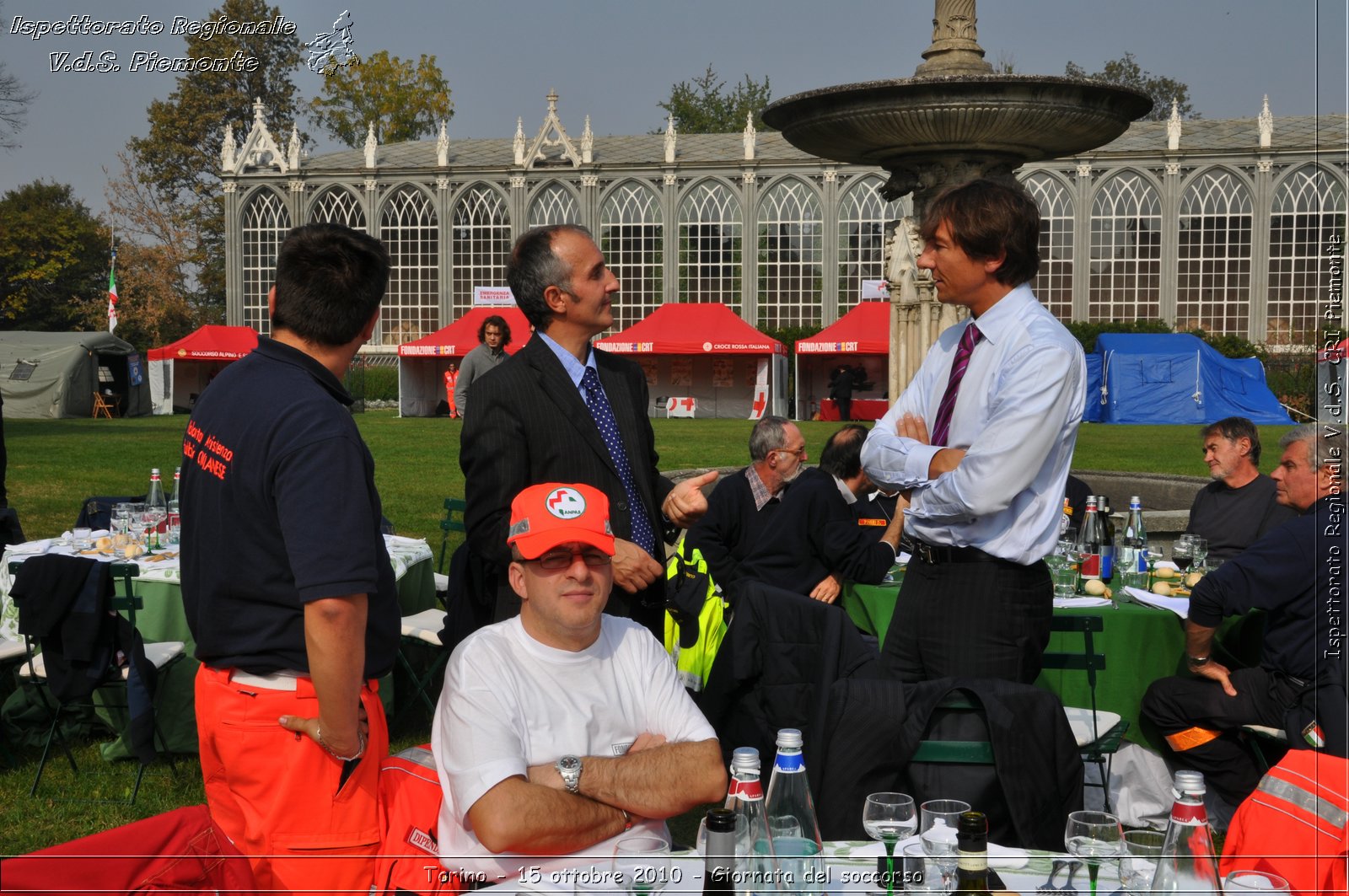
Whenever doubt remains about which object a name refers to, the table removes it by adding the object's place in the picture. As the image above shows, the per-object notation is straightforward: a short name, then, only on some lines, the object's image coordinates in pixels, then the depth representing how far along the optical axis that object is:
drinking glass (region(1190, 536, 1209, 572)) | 6.58
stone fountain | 9.53
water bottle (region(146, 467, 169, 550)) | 7.10
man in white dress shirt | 3.37
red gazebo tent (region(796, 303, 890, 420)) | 37.47
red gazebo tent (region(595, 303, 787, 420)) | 38.56
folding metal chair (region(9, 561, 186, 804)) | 5.67
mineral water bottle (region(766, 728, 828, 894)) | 2.35
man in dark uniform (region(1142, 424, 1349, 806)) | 4.64
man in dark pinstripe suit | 3.62
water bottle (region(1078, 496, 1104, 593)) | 6.41
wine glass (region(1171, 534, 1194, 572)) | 6.55
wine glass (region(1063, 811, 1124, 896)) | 2.42
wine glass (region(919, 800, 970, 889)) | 2.33
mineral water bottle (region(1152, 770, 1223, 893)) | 2.12
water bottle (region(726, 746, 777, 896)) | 2.22
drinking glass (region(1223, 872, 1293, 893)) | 2.18
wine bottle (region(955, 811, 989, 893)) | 2.01
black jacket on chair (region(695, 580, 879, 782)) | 4.24
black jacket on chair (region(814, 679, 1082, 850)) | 3.48
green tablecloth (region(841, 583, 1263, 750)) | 5.52
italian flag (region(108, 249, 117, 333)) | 39.56
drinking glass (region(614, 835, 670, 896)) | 2.28
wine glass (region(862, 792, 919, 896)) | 2.56
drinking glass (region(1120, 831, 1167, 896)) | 2.27
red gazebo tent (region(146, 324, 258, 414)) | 41.00
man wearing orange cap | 2.73
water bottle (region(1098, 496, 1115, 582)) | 6.40
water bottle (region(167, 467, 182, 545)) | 7.20
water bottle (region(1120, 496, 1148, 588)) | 6.23
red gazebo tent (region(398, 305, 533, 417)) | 38.78
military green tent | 36.62
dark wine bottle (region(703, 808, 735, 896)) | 2.11
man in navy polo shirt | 2.68
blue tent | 34.62
